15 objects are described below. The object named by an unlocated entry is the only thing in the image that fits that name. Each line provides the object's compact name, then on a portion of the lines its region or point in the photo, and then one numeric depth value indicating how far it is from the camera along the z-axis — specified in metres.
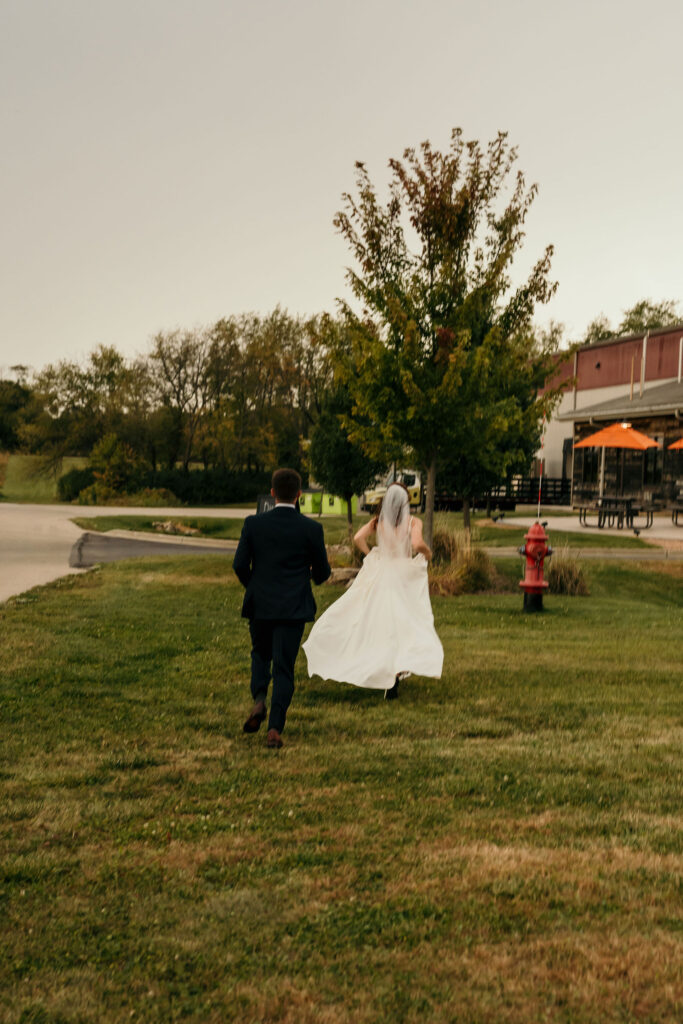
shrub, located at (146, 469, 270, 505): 50.47
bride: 7.43
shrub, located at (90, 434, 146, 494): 50.00
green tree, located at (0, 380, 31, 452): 67.38
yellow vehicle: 34.88
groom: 6.16
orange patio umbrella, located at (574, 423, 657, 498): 28.45
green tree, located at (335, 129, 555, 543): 15.03
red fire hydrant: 12.29
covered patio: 32.59
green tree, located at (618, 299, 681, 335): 74.38
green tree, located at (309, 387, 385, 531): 23.56
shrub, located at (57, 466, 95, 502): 51.22
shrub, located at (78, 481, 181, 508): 47.62
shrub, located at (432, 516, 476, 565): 15.70
